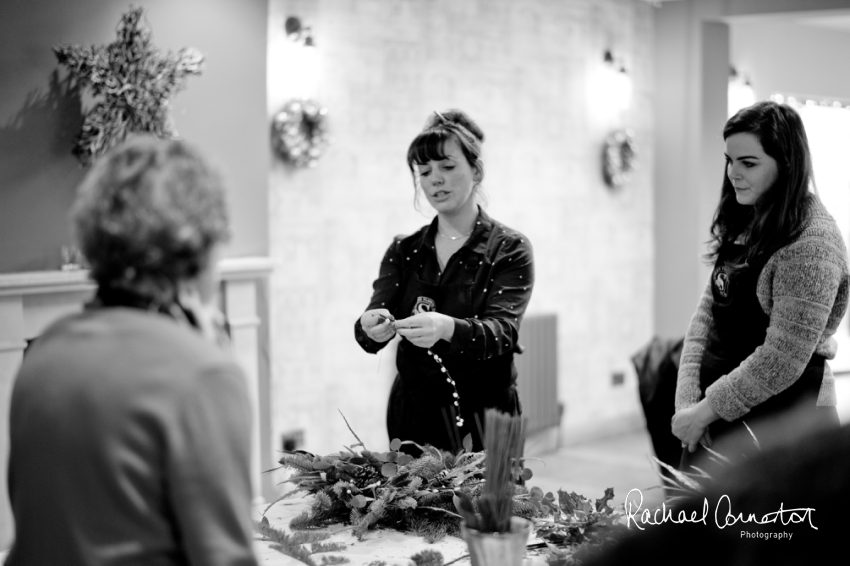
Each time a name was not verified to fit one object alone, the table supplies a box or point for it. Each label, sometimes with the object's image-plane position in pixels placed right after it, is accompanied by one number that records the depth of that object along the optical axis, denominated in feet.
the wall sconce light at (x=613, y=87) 20.84
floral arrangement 5.38
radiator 18.92
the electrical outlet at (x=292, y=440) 15.08
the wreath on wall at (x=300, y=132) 14.67
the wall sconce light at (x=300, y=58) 14.78
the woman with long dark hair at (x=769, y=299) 6.82
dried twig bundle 4.35
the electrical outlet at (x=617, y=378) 21.74
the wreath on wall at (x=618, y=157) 20.74
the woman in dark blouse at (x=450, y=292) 7.77
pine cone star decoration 11.54
